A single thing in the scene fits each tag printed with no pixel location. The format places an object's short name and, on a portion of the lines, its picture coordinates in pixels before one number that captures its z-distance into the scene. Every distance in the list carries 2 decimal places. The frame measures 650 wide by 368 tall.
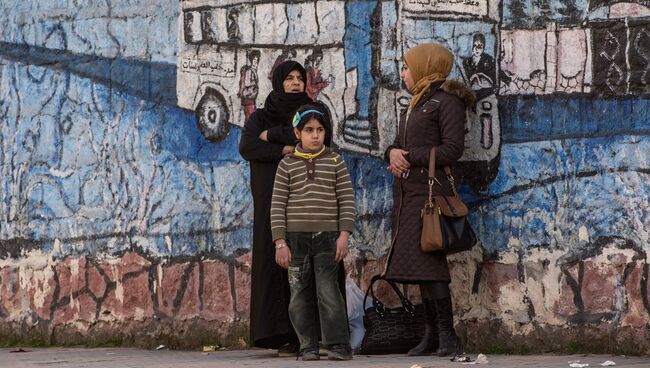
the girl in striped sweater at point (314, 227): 13.71
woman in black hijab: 14.46
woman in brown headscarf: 13.68
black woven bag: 14.28
